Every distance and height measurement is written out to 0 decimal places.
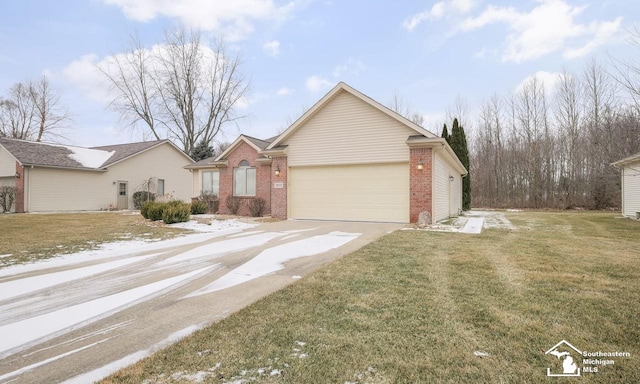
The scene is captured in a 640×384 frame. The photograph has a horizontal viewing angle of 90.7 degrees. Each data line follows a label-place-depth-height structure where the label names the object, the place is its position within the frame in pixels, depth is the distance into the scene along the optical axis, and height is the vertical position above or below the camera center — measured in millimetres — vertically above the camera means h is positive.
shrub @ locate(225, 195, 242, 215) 16266 -580
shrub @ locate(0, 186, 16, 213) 18984 -313
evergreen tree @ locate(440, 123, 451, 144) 20988 +4101
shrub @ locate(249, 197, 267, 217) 15539 -696
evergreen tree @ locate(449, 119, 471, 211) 22016 +3274
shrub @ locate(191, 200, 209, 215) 16844 -822
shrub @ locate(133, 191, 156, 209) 23031 -340
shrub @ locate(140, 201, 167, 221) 12422 -704
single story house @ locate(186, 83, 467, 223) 11492 +1141
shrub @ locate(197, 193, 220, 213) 17469 -519
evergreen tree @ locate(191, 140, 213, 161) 27953 +3605
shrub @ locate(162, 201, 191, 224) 11781 -766
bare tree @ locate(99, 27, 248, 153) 30359 +10633
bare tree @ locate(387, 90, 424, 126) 32531 +8864
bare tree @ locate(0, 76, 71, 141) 31875 +8223
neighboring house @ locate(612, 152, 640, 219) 14328 +449
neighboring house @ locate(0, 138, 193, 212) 19188 +1319
